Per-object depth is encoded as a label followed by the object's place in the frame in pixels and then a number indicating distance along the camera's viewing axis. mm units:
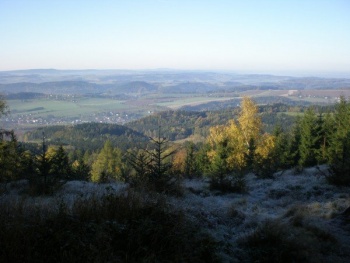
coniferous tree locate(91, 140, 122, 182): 49719
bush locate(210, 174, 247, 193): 12414
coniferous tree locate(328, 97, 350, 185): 11938
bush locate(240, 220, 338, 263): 5141
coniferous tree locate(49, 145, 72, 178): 26228
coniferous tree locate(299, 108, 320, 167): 29031
